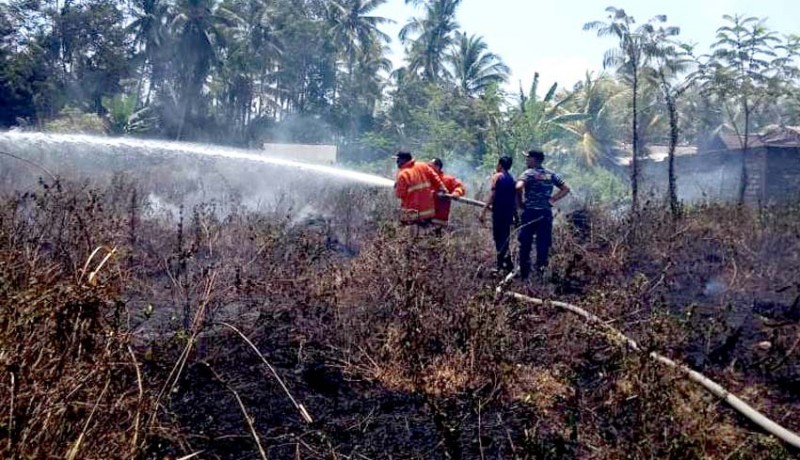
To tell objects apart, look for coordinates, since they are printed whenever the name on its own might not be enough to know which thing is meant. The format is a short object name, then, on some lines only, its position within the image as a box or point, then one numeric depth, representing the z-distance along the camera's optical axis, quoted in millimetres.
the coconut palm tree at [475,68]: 35594
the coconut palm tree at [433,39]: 40219
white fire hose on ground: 3696
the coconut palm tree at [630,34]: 13727
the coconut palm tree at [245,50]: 35031
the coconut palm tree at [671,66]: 11941
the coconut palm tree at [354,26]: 39969
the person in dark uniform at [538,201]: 7848
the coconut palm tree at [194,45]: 31312
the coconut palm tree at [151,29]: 32469
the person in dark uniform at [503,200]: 7980
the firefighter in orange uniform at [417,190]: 7614
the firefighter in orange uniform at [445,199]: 8062
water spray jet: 11367
